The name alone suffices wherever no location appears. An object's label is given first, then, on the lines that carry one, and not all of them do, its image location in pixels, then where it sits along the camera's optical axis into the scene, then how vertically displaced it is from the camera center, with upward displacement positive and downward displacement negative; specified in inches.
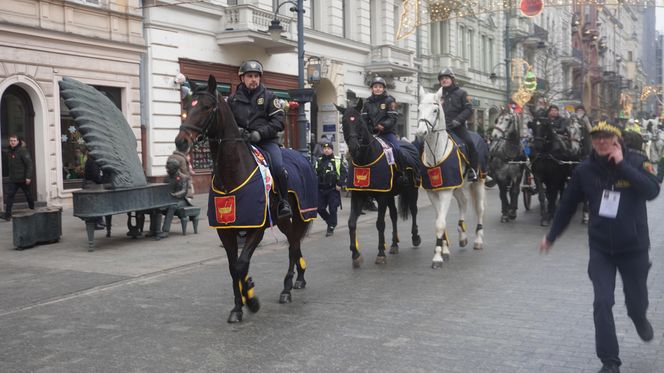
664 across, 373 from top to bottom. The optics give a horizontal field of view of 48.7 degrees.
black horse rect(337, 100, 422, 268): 372.8 -4.5
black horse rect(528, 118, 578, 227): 574.9 -3.0
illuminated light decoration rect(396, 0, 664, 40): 749.9 +182.6
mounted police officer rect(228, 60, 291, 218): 297.9 +19.7
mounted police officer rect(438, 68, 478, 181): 435.5 +30.6
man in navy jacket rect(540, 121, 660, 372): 198.7 -19.8
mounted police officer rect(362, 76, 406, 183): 410.9 +26.8
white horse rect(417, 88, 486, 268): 392.5 +6.7
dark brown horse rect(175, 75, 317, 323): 267.3 -5.4
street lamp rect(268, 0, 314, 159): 672.1 +90.7
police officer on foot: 564.1 -16.7
